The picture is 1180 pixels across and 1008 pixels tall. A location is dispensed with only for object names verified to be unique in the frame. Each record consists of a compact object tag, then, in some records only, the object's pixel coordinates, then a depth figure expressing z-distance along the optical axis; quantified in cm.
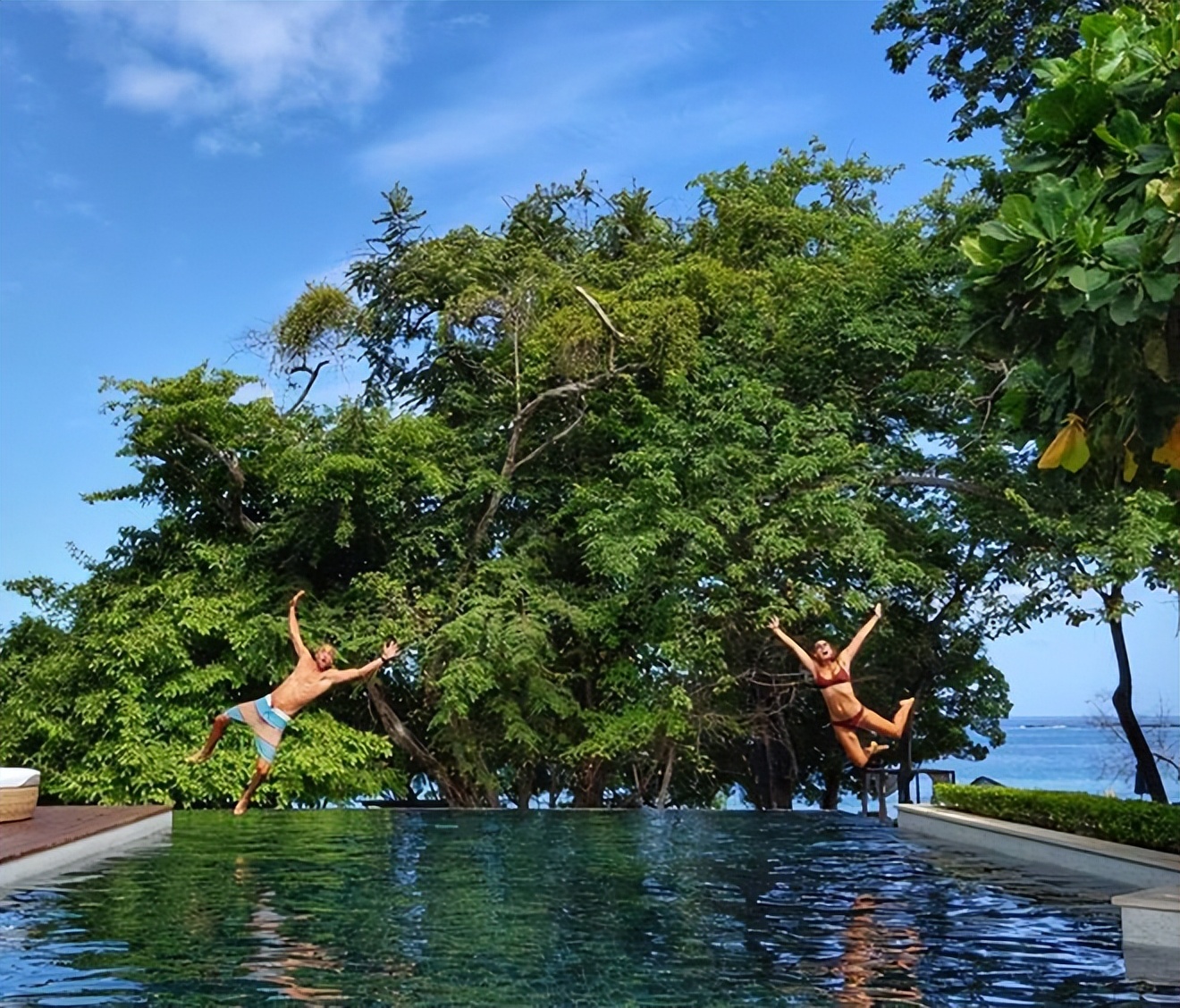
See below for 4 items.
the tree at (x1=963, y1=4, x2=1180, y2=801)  425
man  1205
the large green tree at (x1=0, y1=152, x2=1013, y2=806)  1616
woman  1138
